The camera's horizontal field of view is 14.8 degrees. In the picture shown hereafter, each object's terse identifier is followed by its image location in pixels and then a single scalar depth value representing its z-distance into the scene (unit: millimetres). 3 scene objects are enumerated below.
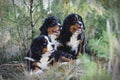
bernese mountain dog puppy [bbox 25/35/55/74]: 2855
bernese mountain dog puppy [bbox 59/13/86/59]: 3047
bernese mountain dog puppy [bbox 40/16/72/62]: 3019
